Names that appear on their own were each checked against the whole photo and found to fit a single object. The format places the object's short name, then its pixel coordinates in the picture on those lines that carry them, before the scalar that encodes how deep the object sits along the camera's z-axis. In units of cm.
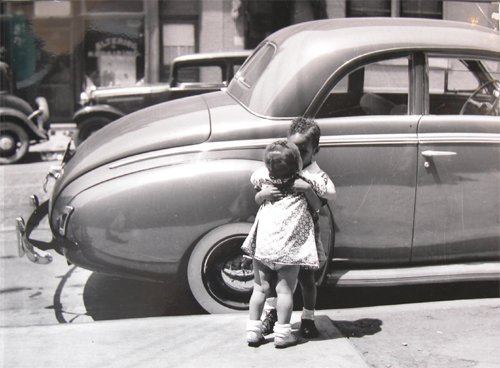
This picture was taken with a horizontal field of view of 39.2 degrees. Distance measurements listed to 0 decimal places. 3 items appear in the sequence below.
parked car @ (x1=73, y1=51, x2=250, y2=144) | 1031
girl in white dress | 365
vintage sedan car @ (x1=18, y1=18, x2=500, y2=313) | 427
